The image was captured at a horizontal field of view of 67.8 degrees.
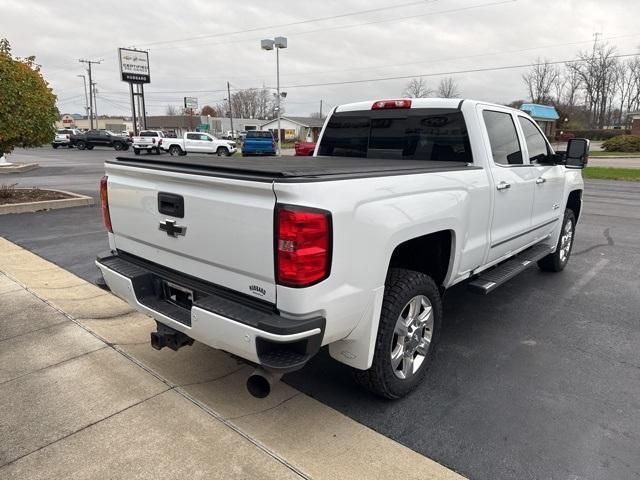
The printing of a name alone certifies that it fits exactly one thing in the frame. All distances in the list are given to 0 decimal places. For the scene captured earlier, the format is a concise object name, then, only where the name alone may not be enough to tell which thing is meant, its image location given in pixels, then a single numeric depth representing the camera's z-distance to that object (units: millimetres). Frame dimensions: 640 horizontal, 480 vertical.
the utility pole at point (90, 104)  68500
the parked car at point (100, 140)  44741
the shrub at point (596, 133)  62656
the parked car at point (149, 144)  32844
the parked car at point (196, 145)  32906
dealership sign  50094
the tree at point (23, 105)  9406
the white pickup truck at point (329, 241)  2309
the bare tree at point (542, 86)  78625
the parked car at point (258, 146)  31922
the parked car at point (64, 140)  46500
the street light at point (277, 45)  25359
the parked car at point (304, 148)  28891
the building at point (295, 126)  84438
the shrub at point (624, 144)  39719
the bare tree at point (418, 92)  62419
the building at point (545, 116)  46369
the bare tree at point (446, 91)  63694
